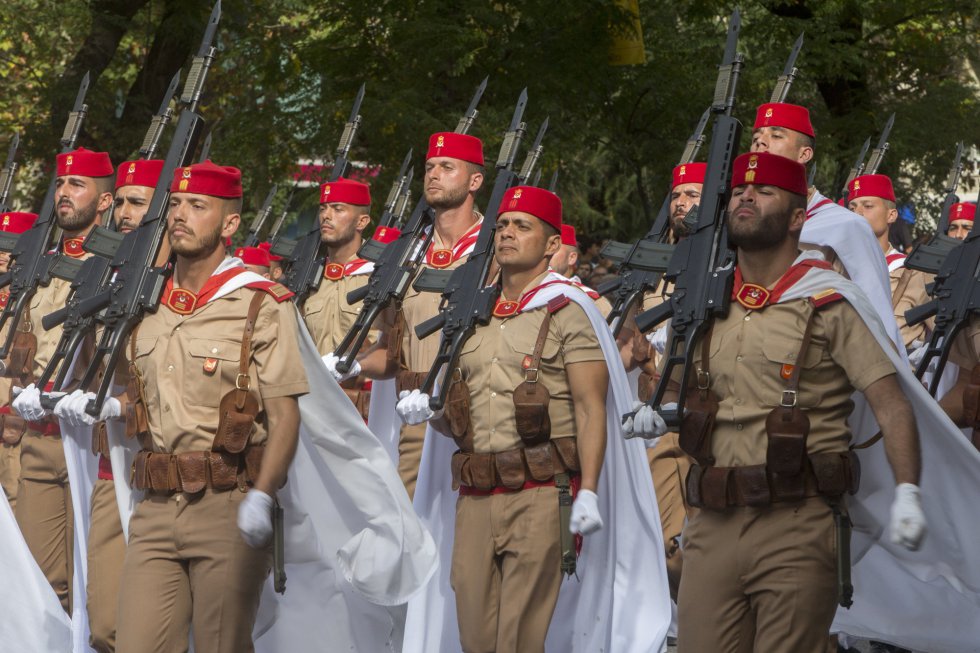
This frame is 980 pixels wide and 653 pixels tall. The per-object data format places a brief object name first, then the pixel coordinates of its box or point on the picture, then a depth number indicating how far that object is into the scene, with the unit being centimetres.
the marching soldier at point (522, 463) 1277
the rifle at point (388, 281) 1856
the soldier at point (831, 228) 1502
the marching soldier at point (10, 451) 1766
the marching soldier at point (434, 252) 1742
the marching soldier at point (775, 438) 1047
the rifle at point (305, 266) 2211
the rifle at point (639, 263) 1614
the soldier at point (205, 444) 1162
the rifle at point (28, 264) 1847
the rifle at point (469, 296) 1409
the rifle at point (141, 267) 1267
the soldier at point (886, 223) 2173
